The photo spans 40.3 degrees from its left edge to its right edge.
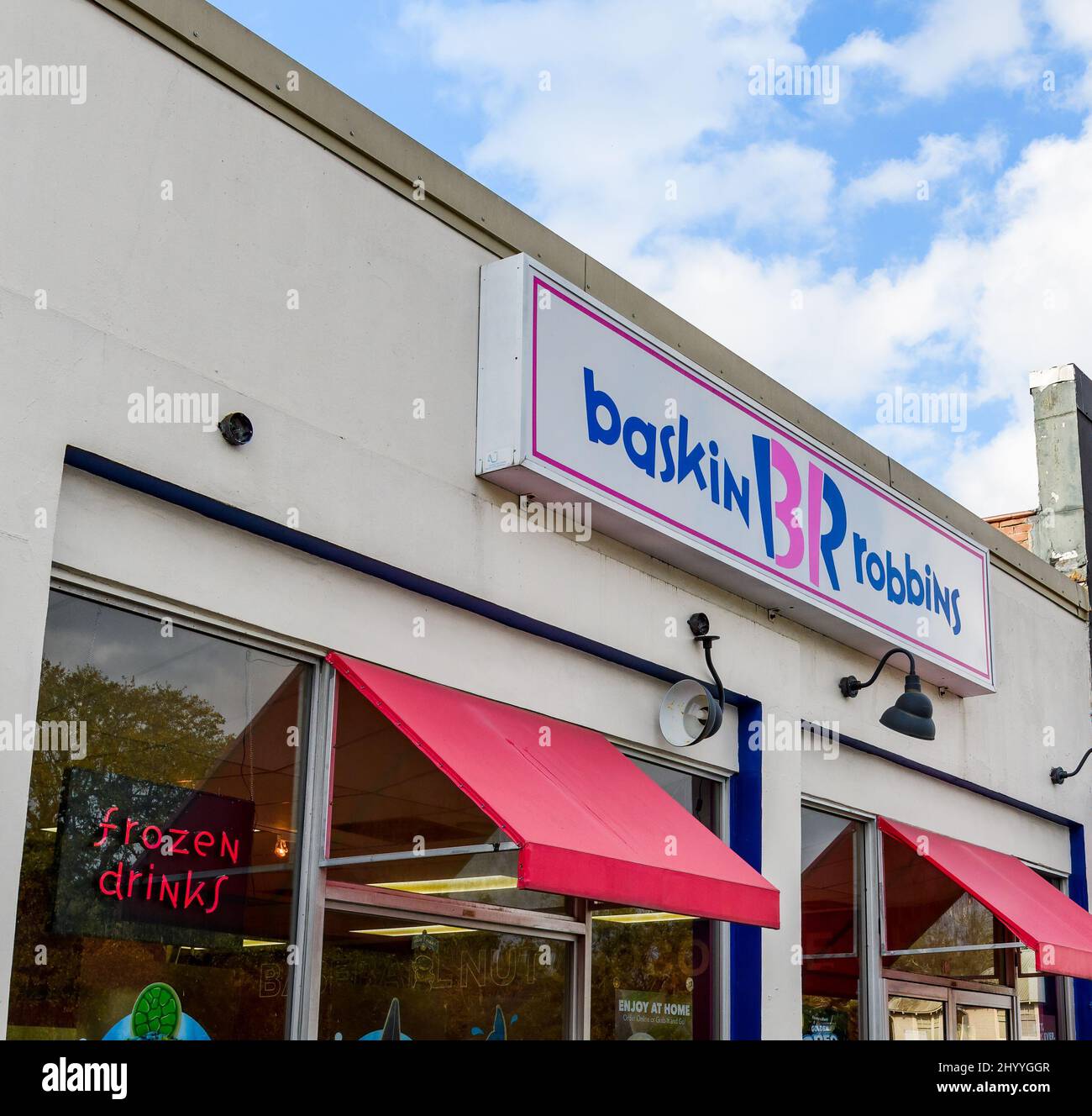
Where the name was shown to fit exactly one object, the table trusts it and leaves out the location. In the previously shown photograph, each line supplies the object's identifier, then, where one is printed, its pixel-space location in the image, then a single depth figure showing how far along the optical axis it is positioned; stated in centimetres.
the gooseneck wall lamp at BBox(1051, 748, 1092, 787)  1173
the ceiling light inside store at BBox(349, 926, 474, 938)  624
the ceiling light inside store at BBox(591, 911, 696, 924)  737
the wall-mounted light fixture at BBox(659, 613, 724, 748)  782
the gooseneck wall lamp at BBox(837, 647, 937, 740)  847
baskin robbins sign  707
